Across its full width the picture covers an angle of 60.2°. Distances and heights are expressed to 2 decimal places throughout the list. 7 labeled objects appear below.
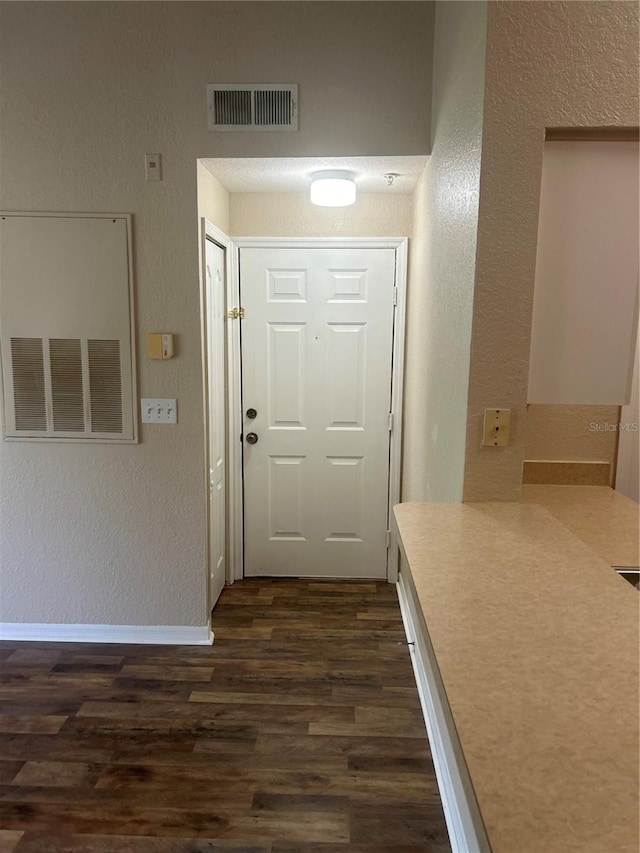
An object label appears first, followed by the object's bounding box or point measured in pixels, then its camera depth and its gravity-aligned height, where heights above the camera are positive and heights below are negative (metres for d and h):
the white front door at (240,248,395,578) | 3.26 -0.25
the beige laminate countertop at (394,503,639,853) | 0.66 -0.50
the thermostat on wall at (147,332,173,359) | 2.56 +0.09
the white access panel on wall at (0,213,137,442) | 2.52 +0.16
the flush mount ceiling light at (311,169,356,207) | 2.71 +0.88
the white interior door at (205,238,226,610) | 2.89 -0.25
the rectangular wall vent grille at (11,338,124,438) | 2.60 -0.12
